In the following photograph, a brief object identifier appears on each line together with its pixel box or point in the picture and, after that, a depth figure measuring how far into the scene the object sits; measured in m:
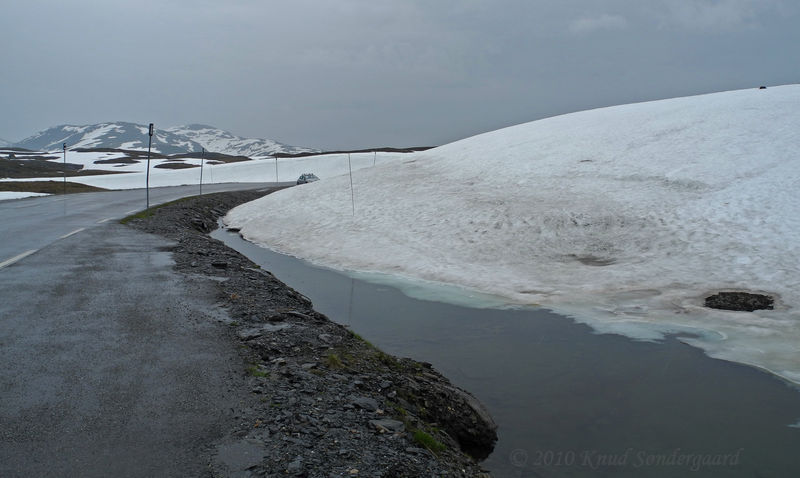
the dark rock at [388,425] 5.77
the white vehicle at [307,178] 62.41
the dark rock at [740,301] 12.35
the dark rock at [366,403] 6.29
